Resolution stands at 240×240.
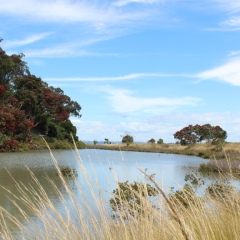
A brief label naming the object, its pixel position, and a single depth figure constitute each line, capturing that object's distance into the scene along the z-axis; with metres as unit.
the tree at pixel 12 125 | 21.27
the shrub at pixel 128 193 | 5.57
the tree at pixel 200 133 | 37.94
